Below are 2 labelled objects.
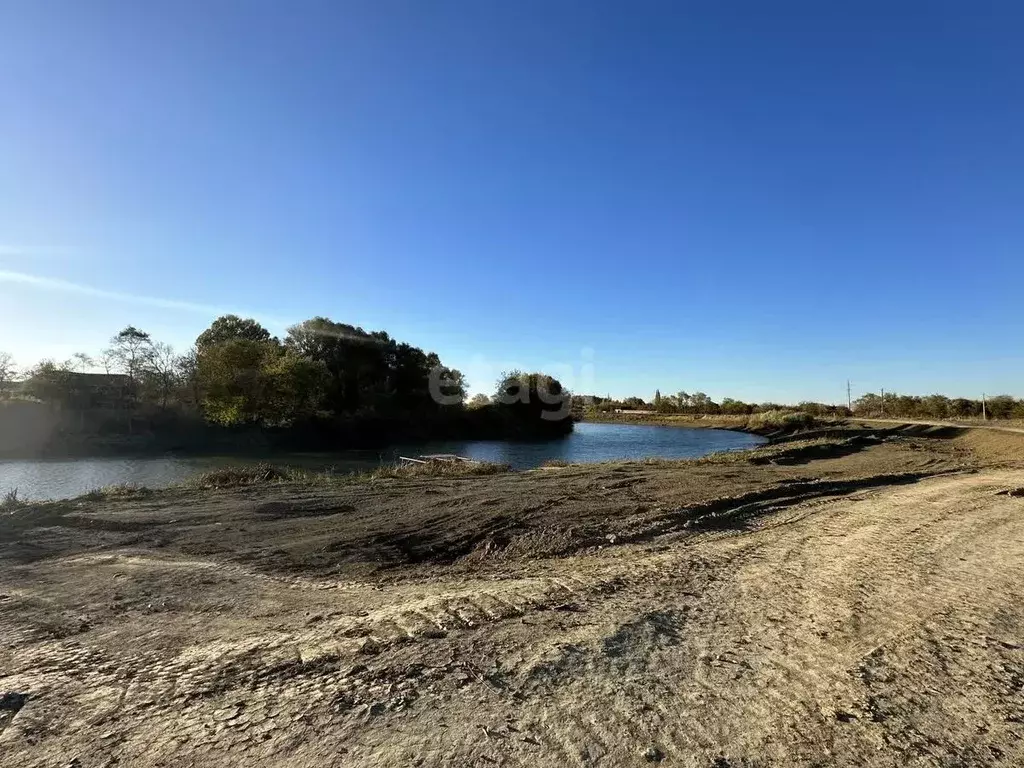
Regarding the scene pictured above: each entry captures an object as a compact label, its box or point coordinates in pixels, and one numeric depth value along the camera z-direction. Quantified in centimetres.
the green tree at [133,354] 6003
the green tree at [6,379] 5772
